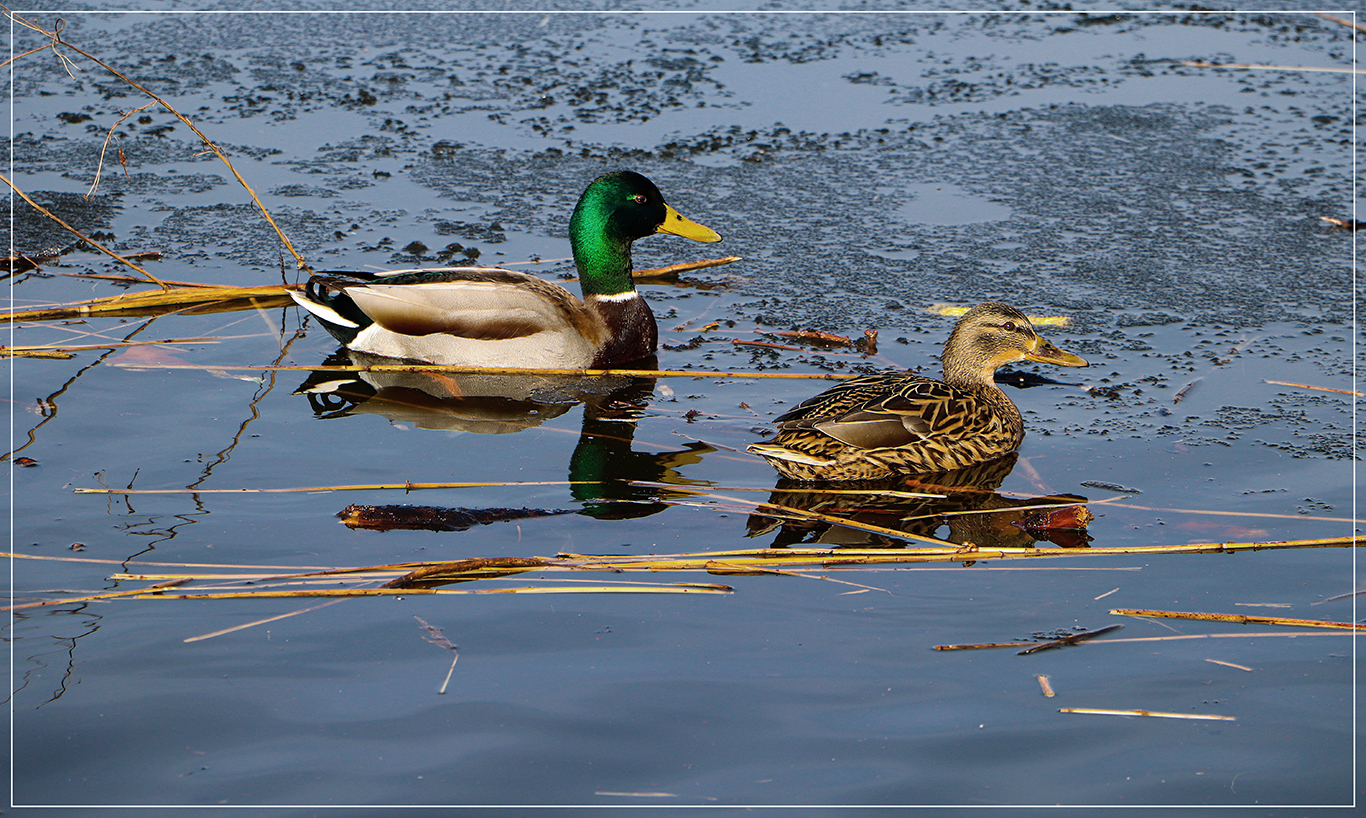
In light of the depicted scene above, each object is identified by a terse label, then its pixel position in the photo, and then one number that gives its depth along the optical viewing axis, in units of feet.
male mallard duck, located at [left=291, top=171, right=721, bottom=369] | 35.42
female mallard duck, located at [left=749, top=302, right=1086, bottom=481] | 28.19
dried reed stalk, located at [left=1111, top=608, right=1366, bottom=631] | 22.15
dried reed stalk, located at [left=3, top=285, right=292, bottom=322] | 36.65
